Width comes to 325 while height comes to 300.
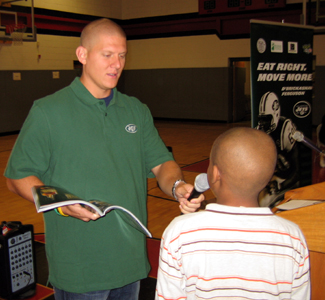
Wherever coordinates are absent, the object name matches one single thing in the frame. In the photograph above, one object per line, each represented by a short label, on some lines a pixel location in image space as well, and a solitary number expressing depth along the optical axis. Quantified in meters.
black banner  3.51
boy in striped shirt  1.02
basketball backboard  8.67
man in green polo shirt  1.35
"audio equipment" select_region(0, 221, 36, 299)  2.52
